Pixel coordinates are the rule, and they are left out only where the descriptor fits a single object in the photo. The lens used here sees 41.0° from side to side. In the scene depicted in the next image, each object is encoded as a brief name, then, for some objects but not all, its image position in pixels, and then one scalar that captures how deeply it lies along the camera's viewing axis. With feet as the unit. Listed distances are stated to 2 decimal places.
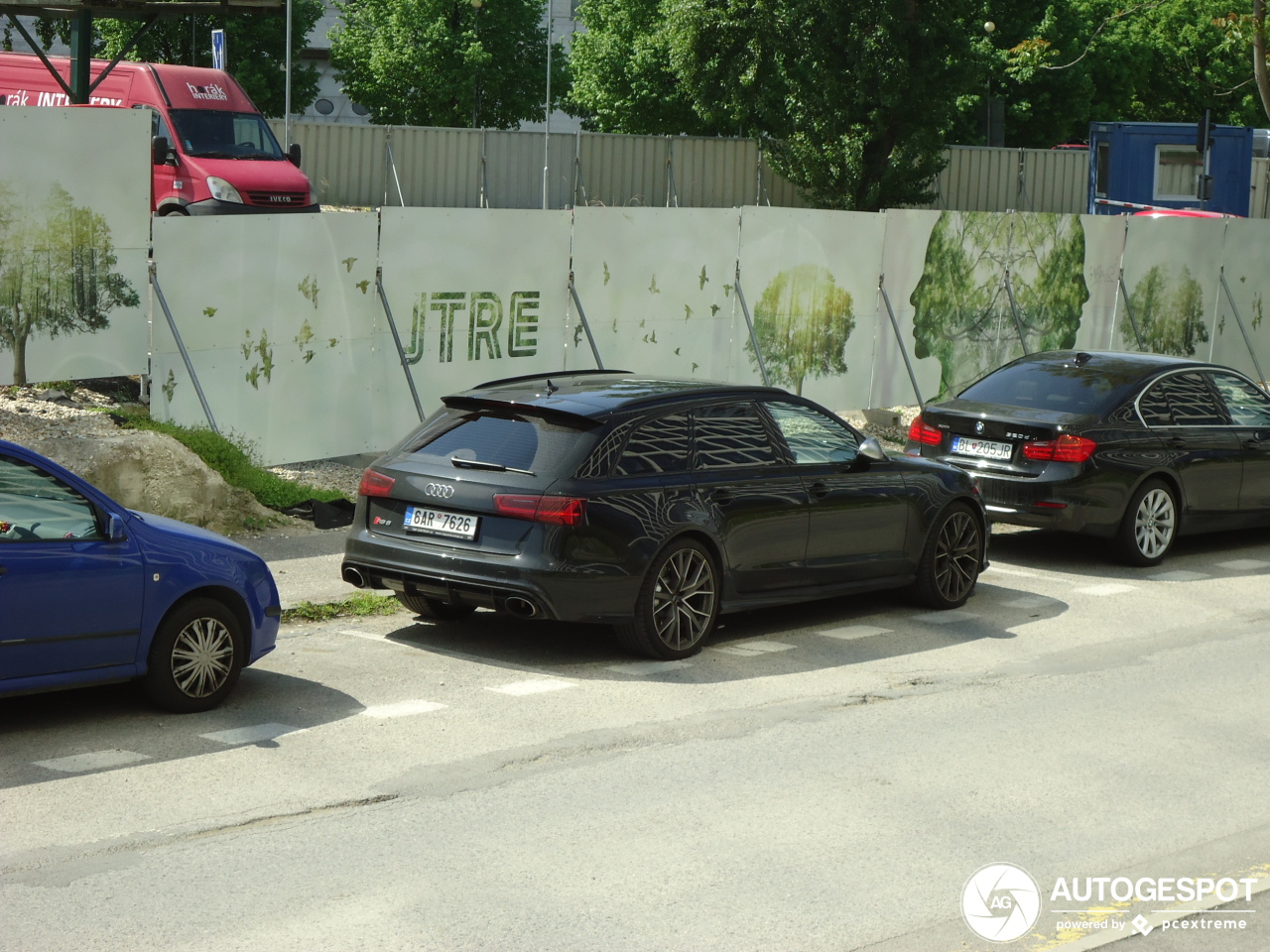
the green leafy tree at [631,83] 166.81
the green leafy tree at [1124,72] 174.29
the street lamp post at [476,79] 164.35
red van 75.15
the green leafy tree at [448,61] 163.73
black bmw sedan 40.42
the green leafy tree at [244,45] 151.43
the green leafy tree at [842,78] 120.47
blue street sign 105.81
